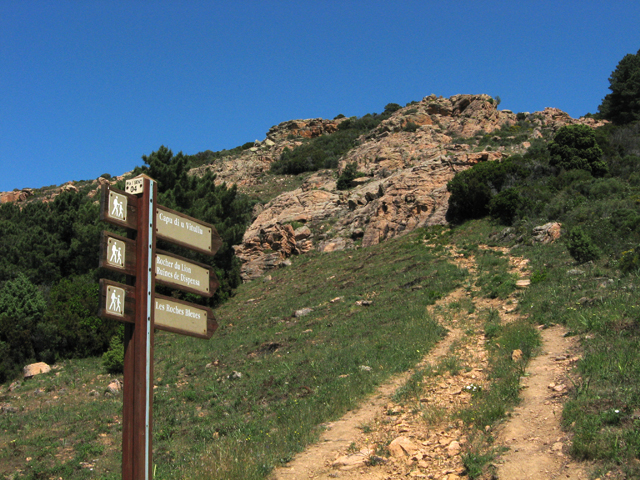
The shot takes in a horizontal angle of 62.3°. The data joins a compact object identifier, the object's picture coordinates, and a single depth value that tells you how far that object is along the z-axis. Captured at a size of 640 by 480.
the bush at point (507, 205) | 24.41
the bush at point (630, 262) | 13.67
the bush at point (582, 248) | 15.98
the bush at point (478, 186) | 26.28
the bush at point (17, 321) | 19.47
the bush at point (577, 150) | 29.56
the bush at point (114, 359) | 17.38
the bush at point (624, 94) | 48.56
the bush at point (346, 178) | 37.53
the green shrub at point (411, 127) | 46.31
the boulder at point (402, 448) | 7.19
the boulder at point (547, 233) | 20.19
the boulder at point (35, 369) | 18.69
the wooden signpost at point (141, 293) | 3.95
